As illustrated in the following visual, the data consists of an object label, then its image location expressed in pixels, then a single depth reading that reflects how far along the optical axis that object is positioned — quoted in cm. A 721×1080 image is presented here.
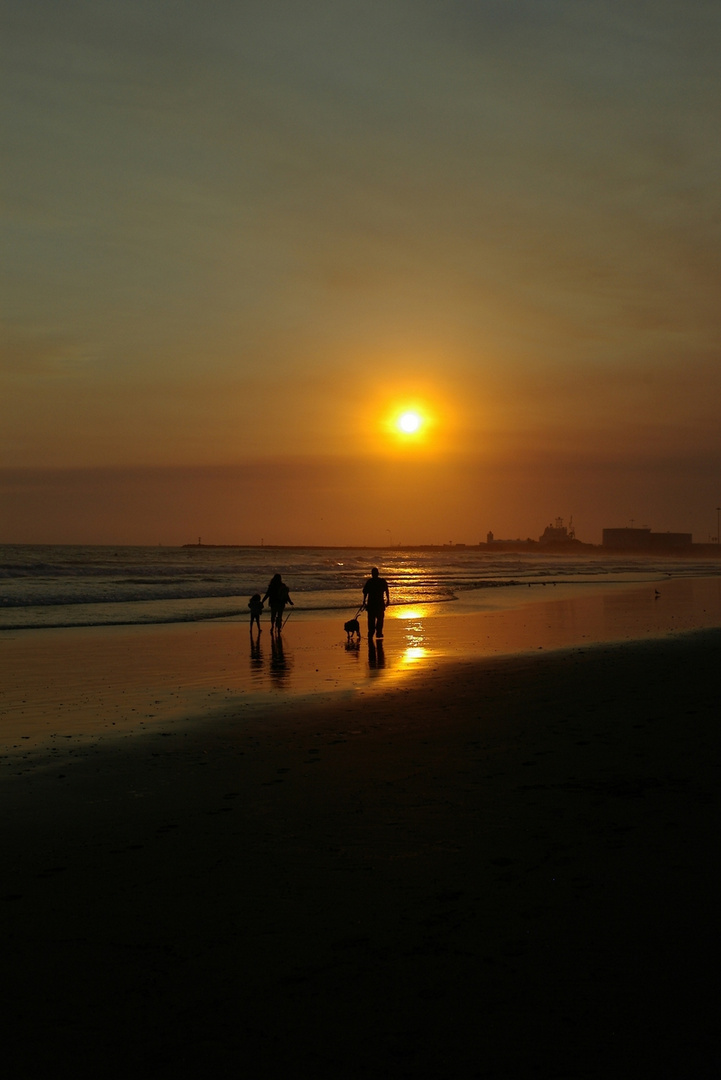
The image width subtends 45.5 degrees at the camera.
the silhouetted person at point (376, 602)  2191
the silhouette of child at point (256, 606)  2458
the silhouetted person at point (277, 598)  2422
